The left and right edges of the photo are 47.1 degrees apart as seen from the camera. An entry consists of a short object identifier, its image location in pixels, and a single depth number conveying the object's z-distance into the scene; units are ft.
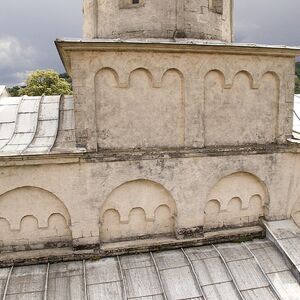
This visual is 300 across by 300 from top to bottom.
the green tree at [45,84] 102.58
